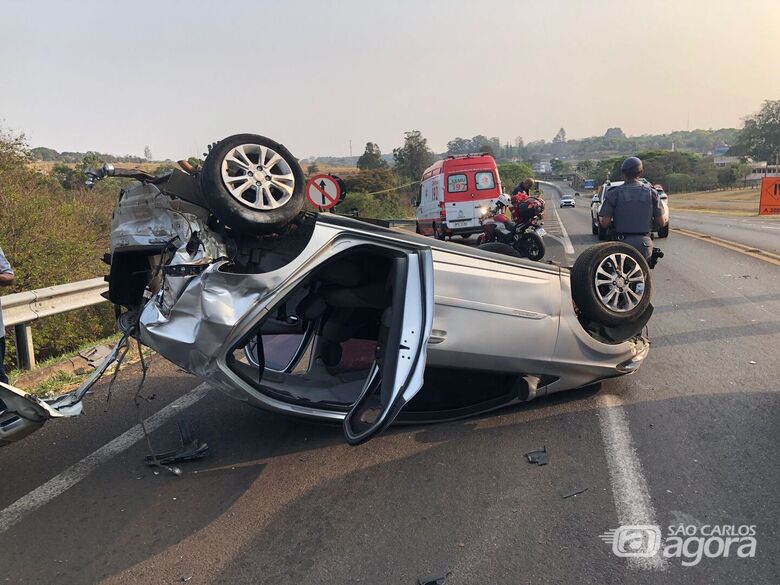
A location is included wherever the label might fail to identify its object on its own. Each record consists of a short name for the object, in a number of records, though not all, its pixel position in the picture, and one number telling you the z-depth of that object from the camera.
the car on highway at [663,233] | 16.93
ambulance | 18.14
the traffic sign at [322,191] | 10.59
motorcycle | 11.35
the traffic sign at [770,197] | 18.36
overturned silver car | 3.25
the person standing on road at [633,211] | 6.08
